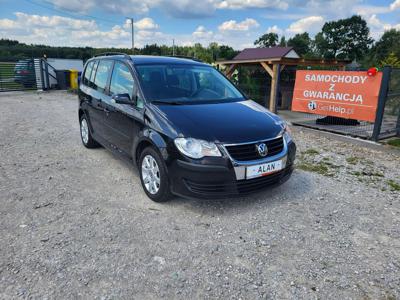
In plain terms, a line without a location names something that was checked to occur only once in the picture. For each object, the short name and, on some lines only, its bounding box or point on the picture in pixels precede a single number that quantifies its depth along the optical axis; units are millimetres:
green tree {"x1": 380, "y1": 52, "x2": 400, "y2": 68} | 18031
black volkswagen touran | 3242
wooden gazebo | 10672
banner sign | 7047
